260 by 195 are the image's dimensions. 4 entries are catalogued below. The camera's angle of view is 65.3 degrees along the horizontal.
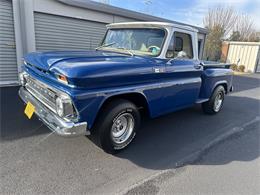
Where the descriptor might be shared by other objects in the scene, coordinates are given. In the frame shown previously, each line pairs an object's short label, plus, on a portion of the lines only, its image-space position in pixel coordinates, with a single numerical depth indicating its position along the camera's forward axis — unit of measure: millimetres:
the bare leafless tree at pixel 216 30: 22908
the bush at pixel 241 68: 19641
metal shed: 19672
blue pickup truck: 2570
